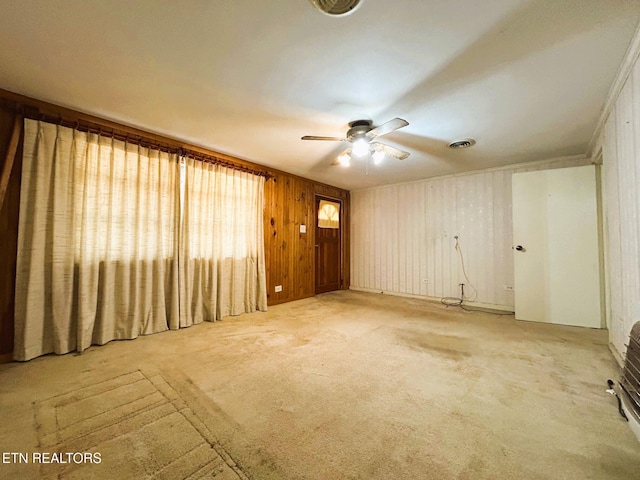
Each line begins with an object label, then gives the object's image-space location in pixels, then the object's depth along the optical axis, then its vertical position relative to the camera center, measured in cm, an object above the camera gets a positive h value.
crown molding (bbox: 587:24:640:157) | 159 +127
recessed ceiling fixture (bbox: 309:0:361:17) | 132 +131
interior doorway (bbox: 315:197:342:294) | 532 +7
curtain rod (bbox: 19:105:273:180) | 228 +124
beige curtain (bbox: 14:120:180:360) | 222 +6
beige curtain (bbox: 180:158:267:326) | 320 +5
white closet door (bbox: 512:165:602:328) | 316 -1
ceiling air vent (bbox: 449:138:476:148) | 309 +133
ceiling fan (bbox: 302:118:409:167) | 237 +111
